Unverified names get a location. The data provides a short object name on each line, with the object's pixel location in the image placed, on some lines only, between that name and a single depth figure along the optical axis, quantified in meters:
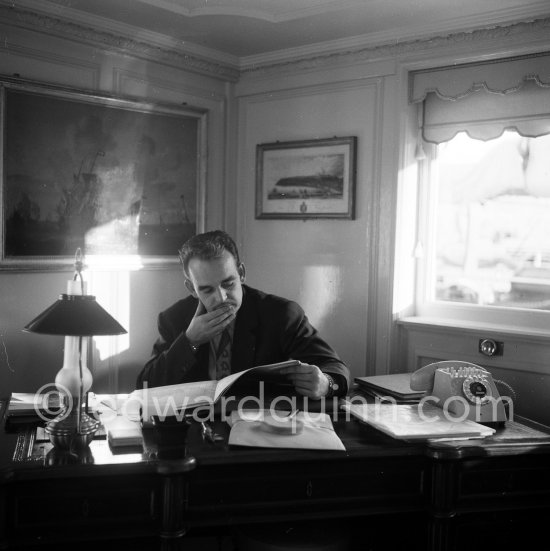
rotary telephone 2.42
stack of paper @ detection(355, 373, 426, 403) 2.79
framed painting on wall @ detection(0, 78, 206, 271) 3.38
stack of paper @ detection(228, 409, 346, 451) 2.07
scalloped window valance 3.37
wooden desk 1.87
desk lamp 1.96
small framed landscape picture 3.95
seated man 2.72
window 3.46
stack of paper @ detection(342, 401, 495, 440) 2.18
